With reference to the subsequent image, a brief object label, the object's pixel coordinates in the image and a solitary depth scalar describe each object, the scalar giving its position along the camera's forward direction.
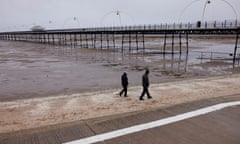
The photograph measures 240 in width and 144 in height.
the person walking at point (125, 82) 11.80
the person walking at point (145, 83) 10.79
